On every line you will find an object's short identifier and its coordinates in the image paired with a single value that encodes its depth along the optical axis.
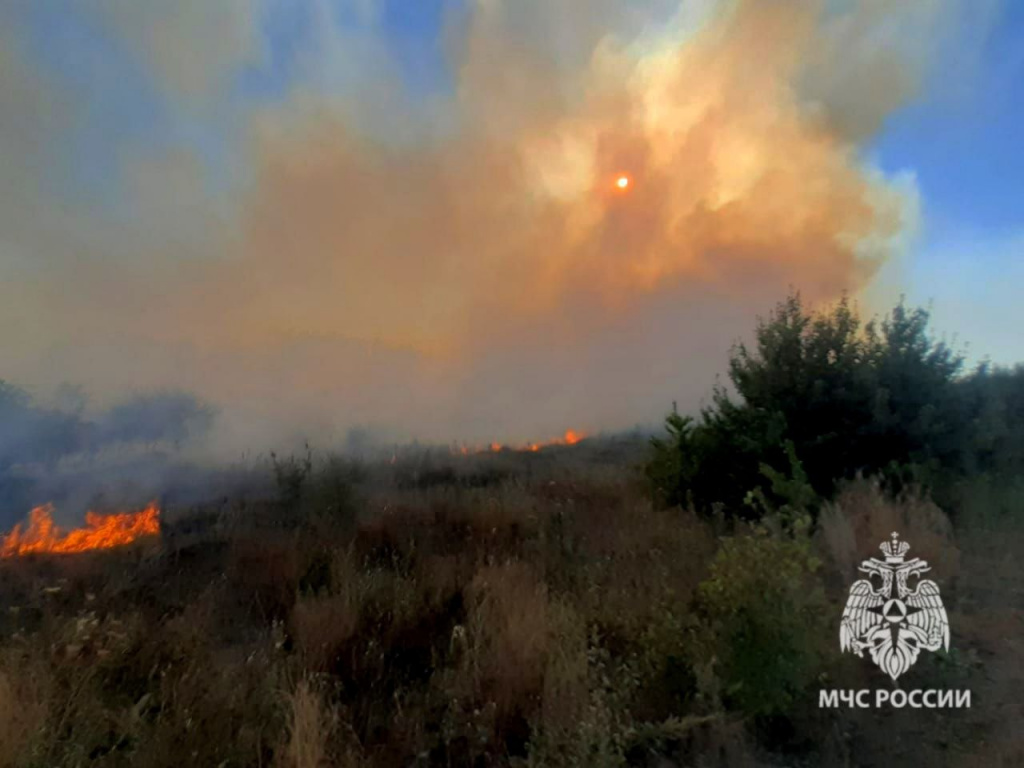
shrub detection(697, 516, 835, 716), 4.01
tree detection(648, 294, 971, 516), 9.56
